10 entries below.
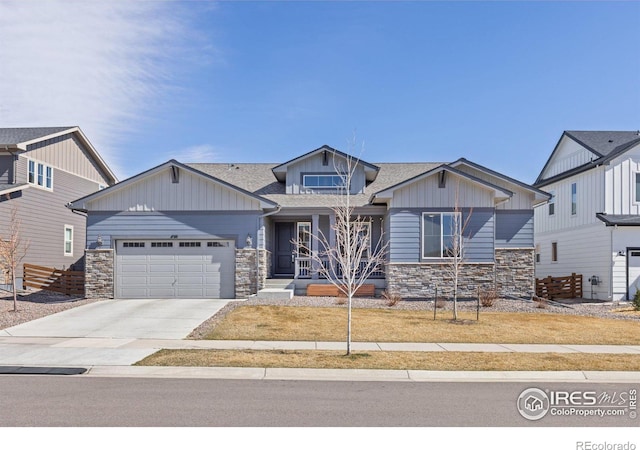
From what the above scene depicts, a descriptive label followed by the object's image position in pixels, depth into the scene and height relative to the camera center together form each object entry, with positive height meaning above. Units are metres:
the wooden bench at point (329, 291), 23.98 -2.07
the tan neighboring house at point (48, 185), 26.89 +2.77
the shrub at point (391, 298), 21.22 -2.15
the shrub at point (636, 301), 21.96 -2.19
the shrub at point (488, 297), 21.25 -2.04
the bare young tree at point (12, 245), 20.38 -0.26
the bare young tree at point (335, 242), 24.89 -0.03
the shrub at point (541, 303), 21.49 -2.33
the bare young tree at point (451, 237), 22.58 +0.24
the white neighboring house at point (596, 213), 24.92 +1.52
